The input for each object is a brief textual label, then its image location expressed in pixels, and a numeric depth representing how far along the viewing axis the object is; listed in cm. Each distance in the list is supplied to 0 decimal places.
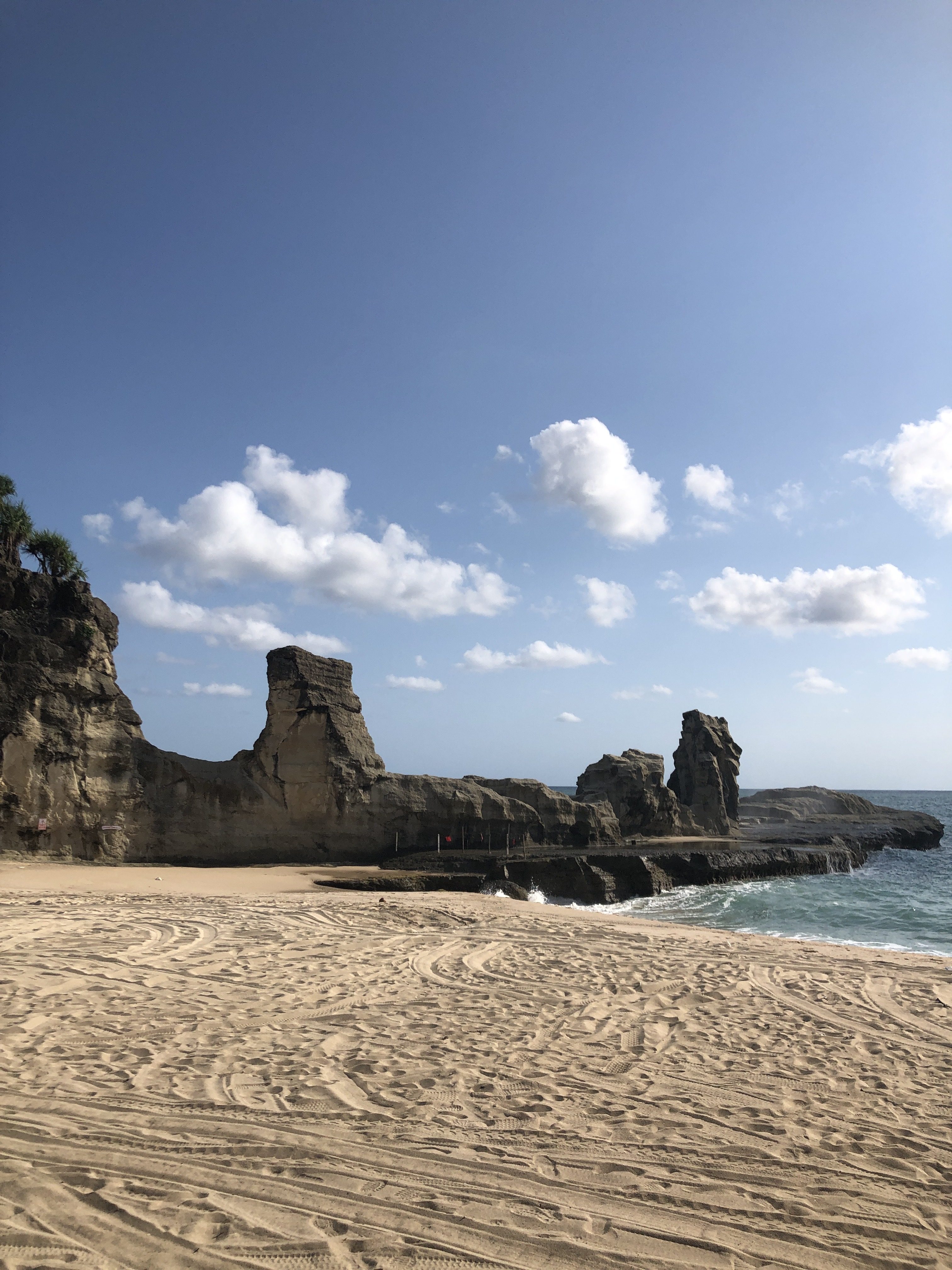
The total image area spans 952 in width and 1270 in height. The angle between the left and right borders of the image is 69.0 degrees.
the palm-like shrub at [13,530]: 1948
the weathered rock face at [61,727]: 1816
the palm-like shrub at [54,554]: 2003
